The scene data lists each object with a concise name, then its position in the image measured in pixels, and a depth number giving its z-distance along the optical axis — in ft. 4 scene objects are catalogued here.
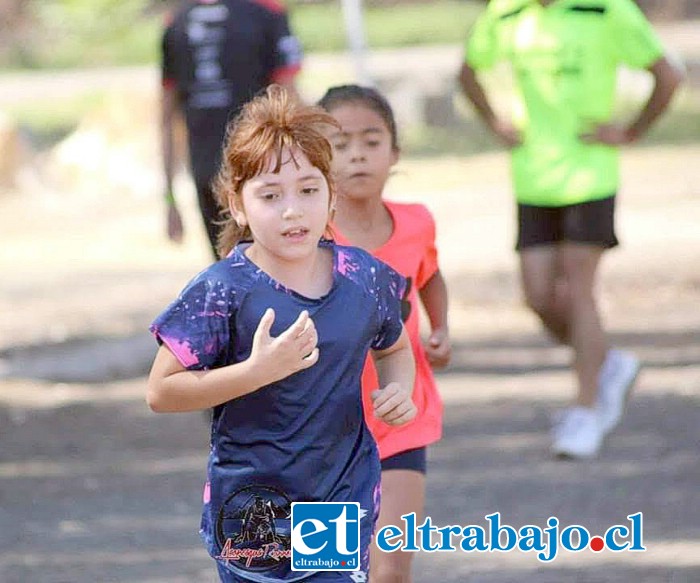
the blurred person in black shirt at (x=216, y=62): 53.31
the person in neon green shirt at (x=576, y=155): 48.03
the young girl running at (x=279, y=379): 24.14
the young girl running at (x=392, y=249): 30.32
